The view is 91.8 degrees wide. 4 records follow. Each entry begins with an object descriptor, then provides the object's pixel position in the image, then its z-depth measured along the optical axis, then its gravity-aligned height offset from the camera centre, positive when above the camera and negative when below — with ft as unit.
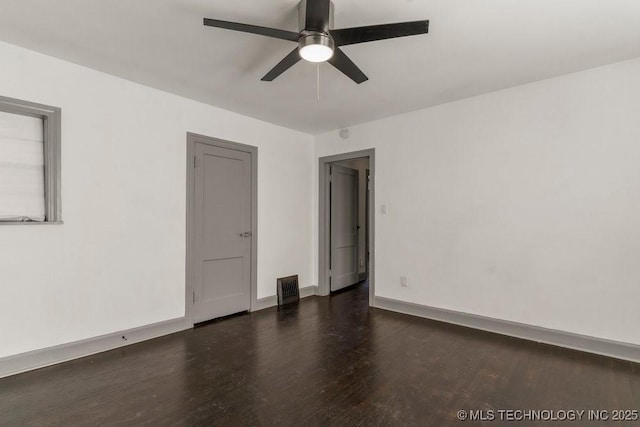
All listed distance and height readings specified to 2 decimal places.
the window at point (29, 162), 7.94 +1.28
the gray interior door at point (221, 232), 11.84 -0.87
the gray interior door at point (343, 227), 16.62 -0.92
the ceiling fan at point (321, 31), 5.90 +3.52
